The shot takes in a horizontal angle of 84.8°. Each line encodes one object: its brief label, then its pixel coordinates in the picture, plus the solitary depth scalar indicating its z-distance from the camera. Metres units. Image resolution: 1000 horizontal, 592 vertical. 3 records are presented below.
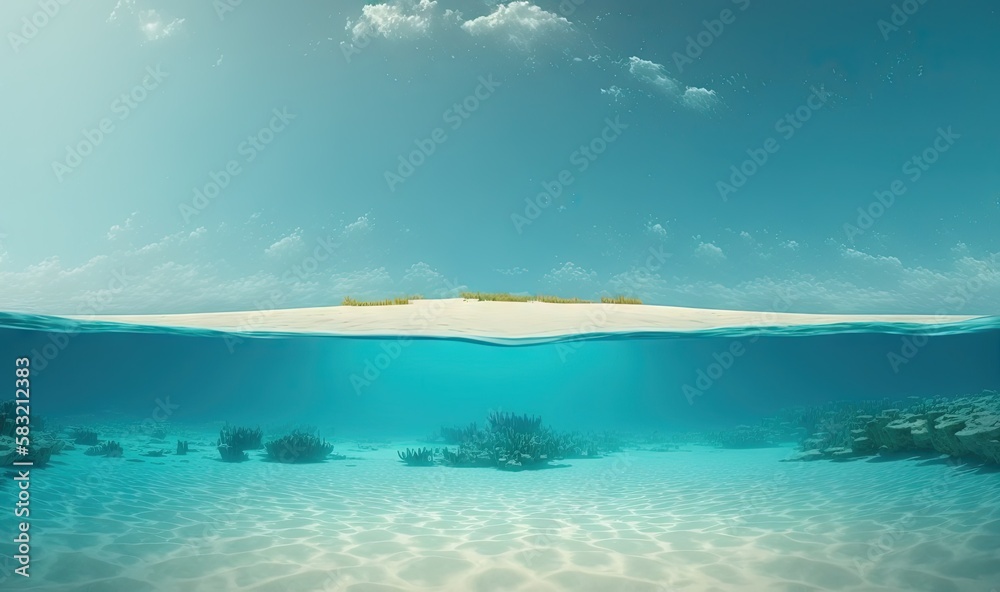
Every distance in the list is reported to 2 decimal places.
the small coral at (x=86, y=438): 16.00
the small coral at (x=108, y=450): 13.70
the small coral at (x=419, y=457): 15.52
